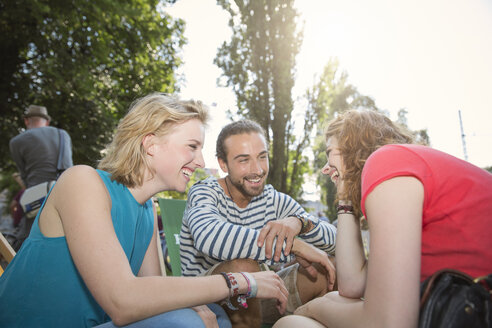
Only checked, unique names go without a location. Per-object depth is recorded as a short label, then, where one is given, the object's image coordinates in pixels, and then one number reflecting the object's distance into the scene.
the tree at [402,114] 39.14
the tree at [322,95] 8.66
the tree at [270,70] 8.26
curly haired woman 0.99
